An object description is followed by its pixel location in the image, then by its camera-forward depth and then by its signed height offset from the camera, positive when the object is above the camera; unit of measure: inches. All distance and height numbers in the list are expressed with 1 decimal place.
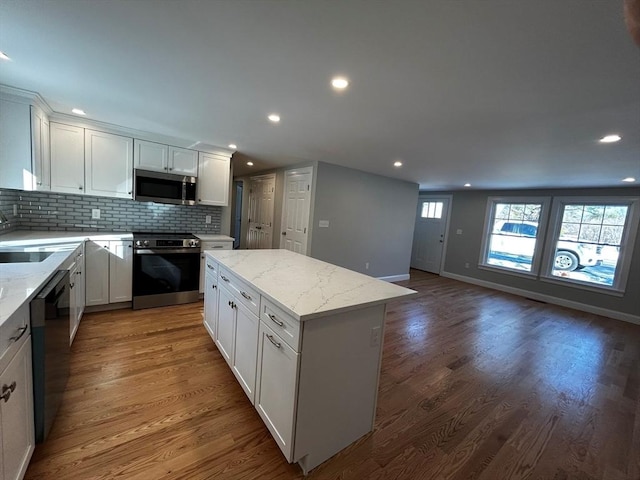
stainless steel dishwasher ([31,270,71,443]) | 53.2 -34.7
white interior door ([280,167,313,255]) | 181.9 +2.6
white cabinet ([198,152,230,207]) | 153.2 +15.7
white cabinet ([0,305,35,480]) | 41.5 -37.2
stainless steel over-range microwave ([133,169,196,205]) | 134.1 +7.4
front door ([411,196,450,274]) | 283.1 -8.8
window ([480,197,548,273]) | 220.5 -1.1
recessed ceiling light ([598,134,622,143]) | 92.3 +36.1
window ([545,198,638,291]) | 181.6 -1.1
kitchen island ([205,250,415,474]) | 53.3 -31.3
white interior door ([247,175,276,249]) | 223.3 -1.4
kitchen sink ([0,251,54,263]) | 82.7 -21.0
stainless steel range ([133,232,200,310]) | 128.6 -34.0
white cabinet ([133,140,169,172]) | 134.4 +23.2
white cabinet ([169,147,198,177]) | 143.7 +23.2
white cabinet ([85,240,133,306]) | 120.0 -34.4
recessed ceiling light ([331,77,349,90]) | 68.7 +35.5
